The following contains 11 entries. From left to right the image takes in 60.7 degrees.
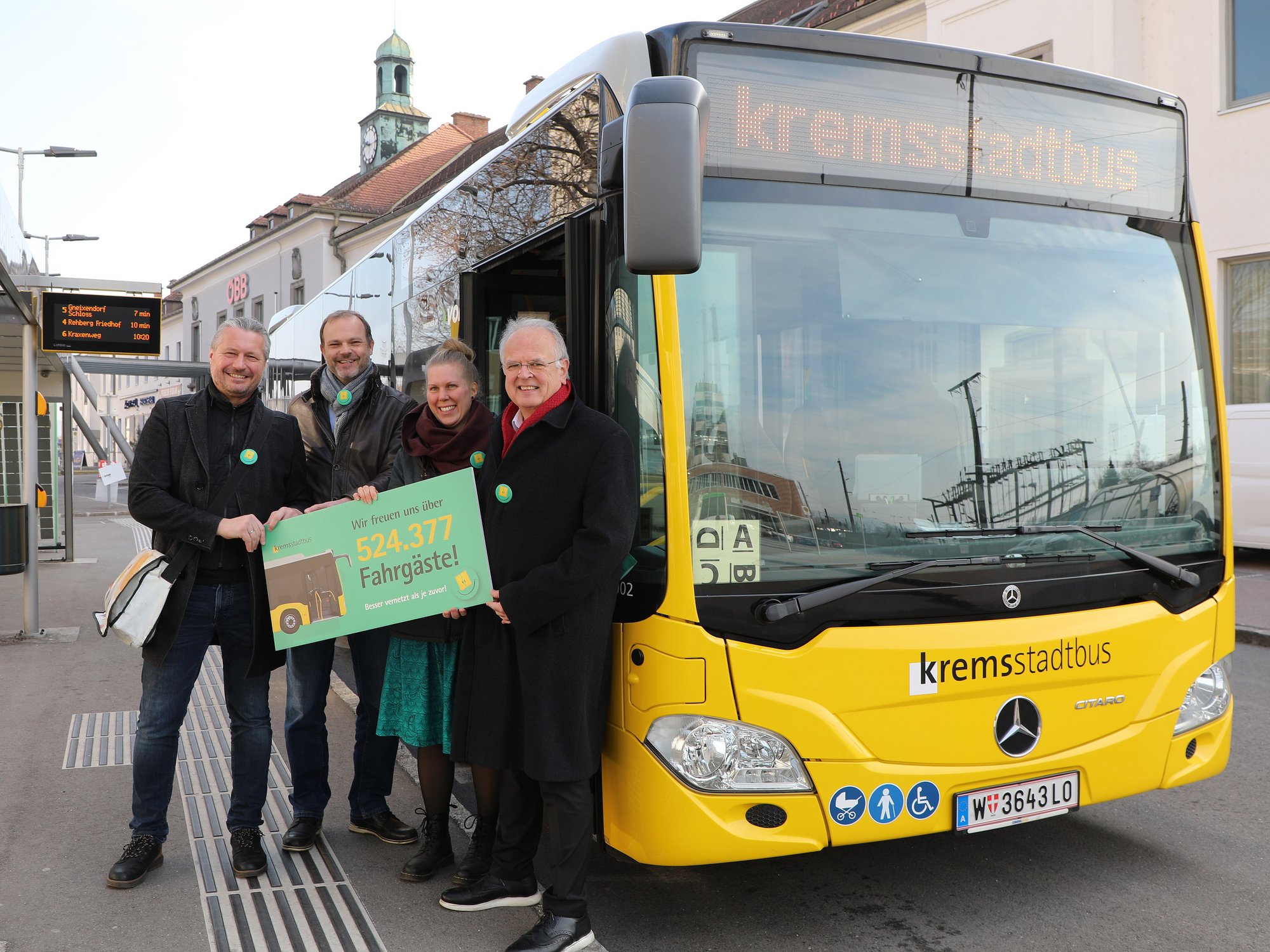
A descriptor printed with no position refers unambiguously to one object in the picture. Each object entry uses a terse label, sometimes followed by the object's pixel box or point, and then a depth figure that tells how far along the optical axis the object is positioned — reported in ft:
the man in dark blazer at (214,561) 12.52
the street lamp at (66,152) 68.80
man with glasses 10.40
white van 40.63
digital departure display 28.81
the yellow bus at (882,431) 10.30
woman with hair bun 12.42
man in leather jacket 13.71
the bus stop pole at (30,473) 27.55
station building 125.08
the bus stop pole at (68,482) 46.85
